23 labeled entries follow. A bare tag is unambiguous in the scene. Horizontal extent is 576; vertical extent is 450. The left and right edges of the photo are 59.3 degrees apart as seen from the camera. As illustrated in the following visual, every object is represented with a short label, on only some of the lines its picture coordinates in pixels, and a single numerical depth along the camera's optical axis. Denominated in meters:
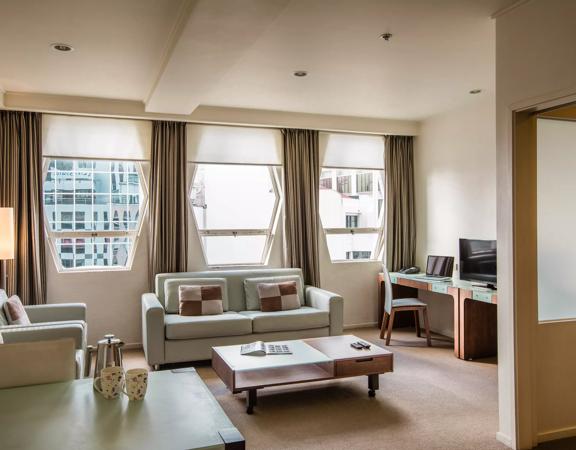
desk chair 5.52
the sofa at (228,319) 4.67
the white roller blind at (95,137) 5.30
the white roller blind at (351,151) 6.40
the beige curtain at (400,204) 6.59
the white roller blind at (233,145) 5.82
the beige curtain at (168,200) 5.54
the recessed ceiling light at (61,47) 3.59
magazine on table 3.96
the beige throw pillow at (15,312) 3.86
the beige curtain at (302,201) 6.12
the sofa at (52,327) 3.49
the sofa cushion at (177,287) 5.21
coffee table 3.63
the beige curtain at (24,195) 5.02
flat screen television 5.06
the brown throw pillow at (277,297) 5.38
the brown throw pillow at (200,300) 5.06
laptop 5.83
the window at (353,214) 6.57
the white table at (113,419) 1.37
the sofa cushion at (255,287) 5.54
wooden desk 4.98
